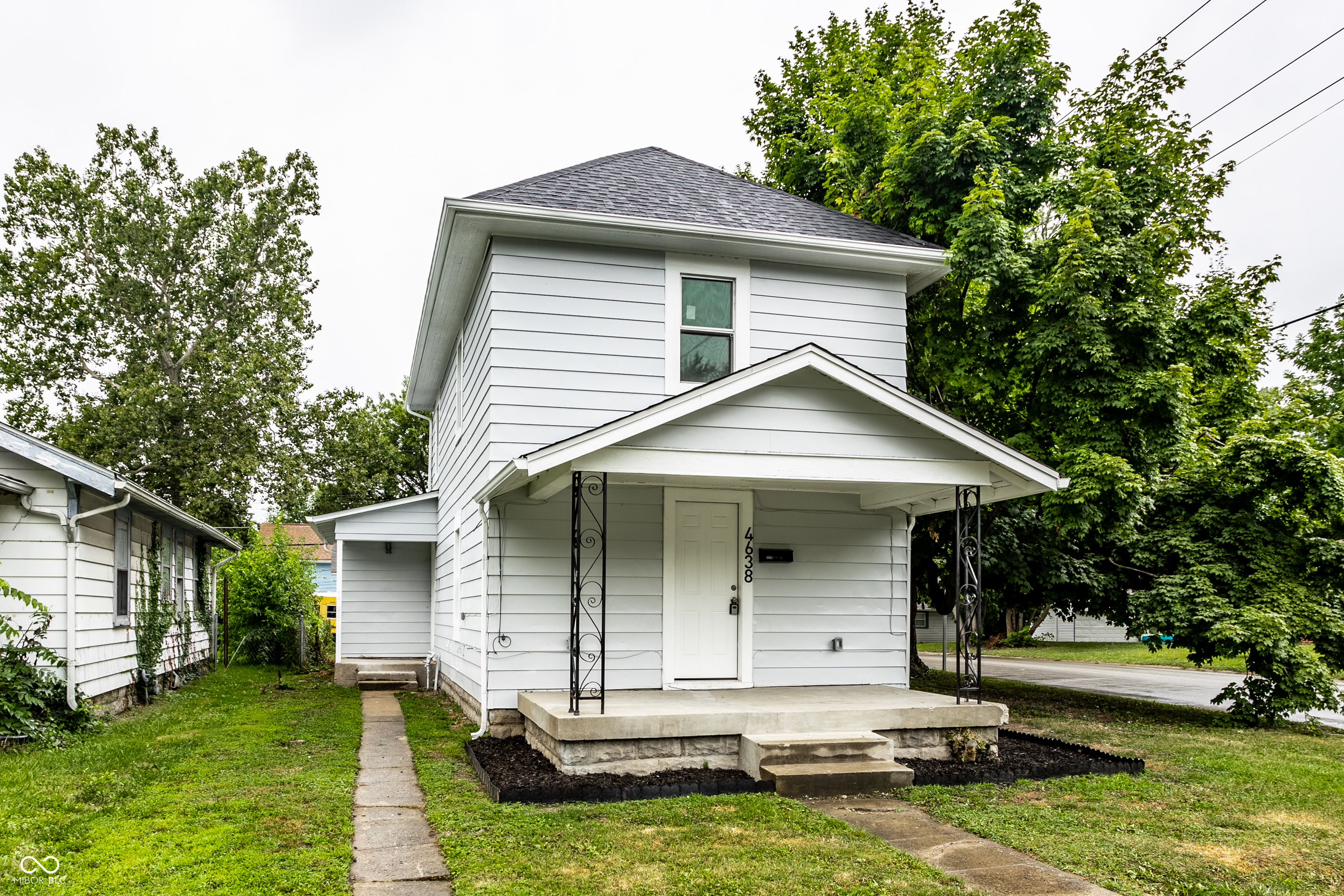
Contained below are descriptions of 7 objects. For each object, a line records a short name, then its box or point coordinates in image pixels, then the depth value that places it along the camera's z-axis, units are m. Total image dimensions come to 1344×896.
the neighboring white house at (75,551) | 9.33
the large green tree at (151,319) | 26.09
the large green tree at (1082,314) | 10.79
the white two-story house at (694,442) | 7.88
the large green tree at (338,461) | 27.61
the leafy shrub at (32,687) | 8.56
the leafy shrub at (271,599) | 18.67
